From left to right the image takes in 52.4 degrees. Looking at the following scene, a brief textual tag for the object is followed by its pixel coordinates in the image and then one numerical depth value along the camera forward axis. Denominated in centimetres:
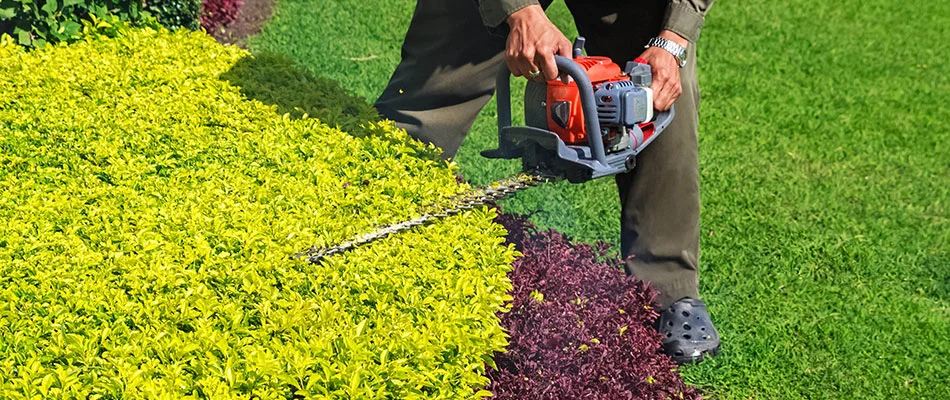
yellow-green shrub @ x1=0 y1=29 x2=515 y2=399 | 219
